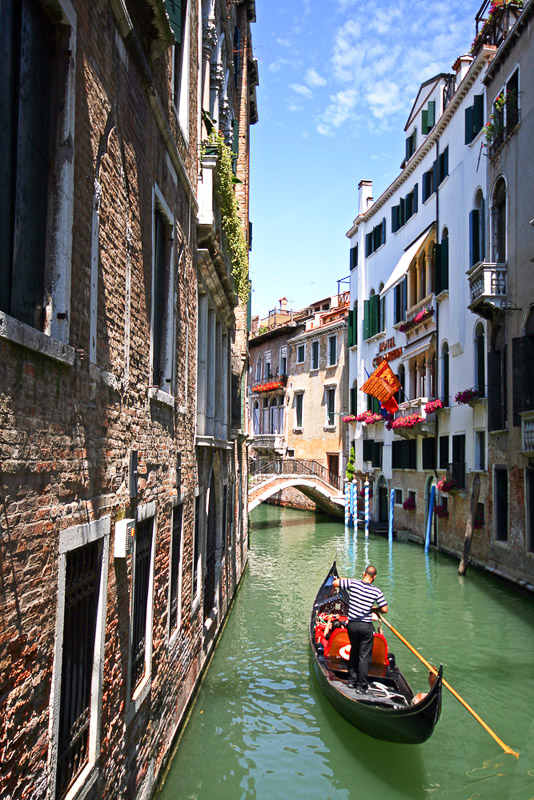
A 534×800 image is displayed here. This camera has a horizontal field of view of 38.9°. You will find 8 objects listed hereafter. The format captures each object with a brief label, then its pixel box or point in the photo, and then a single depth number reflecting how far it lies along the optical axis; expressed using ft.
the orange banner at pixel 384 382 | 70.49
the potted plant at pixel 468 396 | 52.16
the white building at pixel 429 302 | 55.11
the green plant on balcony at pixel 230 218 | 28.60
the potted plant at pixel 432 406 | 61.16
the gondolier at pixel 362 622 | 23.08
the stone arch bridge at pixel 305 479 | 86.94
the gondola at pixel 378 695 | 19.48
